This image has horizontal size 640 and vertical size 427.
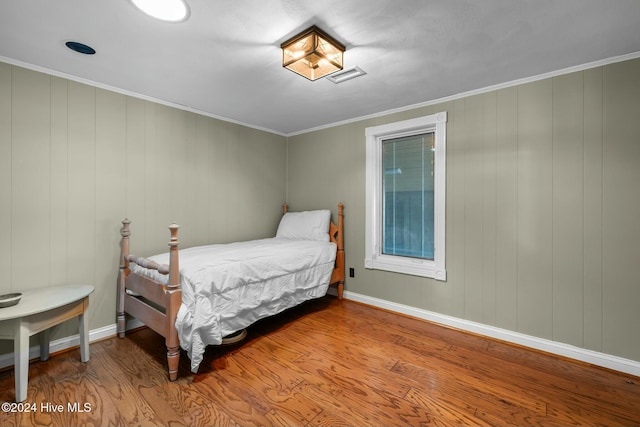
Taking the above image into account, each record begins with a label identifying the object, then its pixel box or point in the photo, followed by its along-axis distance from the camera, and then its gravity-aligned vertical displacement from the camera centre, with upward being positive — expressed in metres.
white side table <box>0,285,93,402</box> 1.74 -0.67
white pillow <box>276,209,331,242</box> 3.61 -0.16
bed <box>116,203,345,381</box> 1.98 -0.59
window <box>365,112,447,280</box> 2.96 +0.19
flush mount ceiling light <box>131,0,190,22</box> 1.52 +1.12
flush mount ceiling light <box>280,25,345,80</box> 1.78 +1.07
